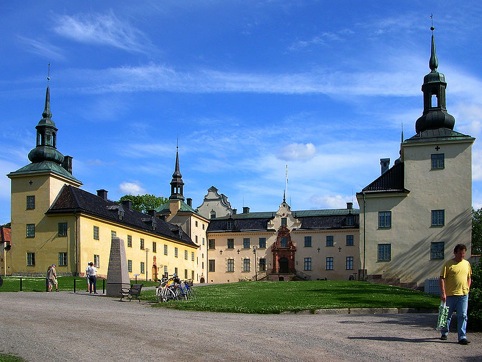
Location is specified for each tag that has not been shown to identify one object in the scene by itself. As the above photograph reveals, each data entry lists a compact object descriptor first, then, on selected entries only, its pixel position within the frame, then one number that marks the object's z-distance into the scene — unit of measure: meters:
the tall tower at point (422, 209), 42.66
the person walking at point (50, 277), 30.11
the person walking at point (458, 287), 10.94
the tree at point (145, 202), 86.81
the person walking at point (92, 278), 29.31
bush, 12.76
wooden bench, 24.78
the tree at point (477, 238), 71.88
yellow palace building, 47.69
